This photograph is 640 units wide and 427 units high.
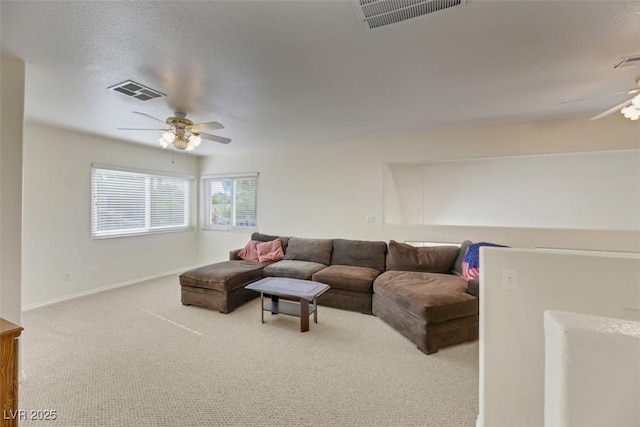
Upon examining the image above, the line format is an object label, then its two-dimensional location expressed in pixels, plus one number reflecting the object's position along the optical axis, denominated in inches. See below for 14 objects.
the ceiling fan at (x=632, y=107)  80.6
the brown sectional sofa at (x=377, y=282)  102.7
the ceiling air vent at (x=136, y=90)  92.8
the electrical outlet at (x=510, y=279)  58.9
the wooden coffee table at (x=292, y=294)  114.7
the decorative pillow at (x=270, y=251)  175.9
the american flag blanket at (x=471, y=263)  121.7
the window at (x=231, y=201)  214.2
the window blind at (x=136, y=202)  167.0
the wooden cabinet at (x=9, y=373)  50.7
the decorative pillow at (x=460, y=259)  138.3
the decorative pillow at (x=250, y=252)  179.3
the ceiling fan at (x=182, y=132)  110.7
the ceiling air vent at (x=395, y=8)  56.1
